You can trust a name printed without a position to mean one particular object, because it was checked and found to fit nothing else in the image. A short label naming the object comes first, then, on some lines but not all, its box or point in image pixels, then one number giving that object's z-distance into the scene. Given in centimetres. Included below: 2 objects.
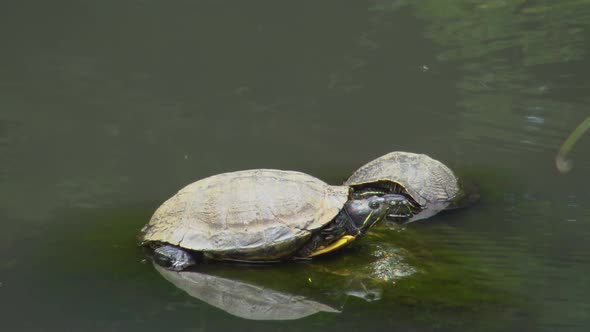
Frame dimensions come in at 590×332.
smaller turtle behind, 1102
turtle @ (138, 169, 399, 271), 885
